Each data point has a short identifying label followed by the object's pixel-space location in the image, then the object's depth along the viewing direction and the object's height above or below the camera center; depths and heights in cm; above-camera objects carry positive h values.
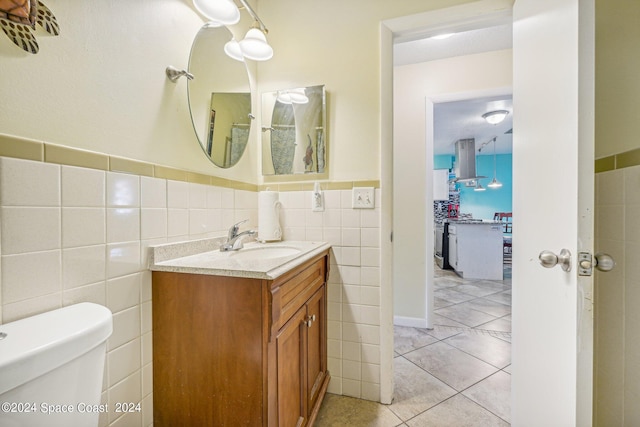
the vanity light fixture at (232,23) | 108 +87
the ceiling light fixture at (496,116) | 340 +129
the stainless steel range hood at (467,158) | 520 +109
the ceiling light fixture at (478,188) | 644 +57
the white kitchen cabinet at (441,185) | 592 +60
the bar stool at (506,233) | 483 -52
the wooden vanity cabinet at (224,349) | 76 -45
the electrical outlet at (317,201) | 143 +6
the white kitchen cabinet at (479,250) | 387 -63
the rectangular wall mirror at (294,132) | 145 +48
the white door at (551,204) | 69 +2
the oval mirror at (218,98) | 111 +56
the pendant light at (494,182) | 596 +67
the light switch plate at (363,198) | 136 +7
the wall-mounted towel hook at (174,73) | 97 +55
